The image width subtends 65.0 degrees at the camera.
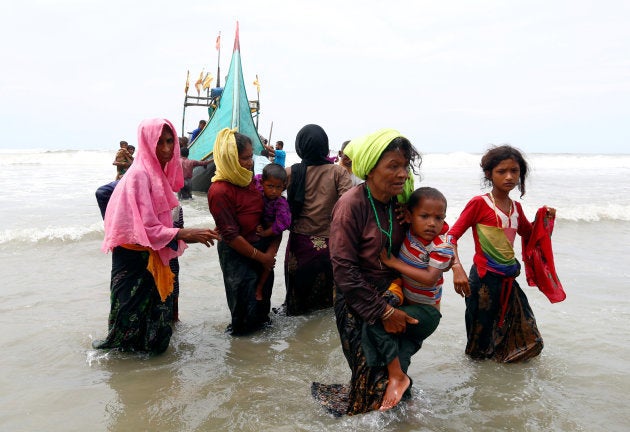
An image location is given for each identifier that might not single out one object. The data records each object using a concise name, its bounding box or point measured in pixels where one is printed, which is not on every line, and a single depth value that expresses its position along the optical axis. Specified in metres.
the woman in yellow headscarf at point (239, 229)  3.50
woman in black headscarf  4.03
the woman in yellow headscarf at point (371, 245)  2.27
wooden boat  14.48
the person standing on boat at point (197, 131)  16.44
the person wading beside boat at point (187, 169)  10.94
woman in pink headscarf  3.05
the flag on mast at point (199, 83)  18.47
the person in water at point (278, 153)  9.41
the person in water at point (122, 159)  9.38
